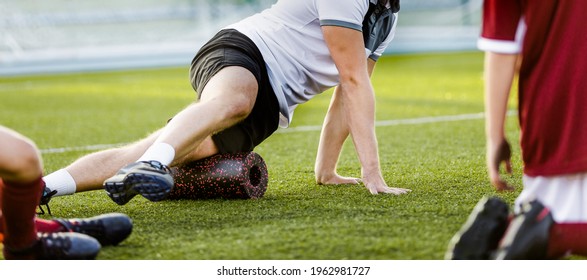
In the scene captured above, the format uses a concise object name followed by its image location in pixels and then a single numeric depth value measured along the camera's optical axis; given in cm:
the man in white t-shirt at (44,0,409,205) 688
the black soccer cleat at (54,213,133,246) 570
